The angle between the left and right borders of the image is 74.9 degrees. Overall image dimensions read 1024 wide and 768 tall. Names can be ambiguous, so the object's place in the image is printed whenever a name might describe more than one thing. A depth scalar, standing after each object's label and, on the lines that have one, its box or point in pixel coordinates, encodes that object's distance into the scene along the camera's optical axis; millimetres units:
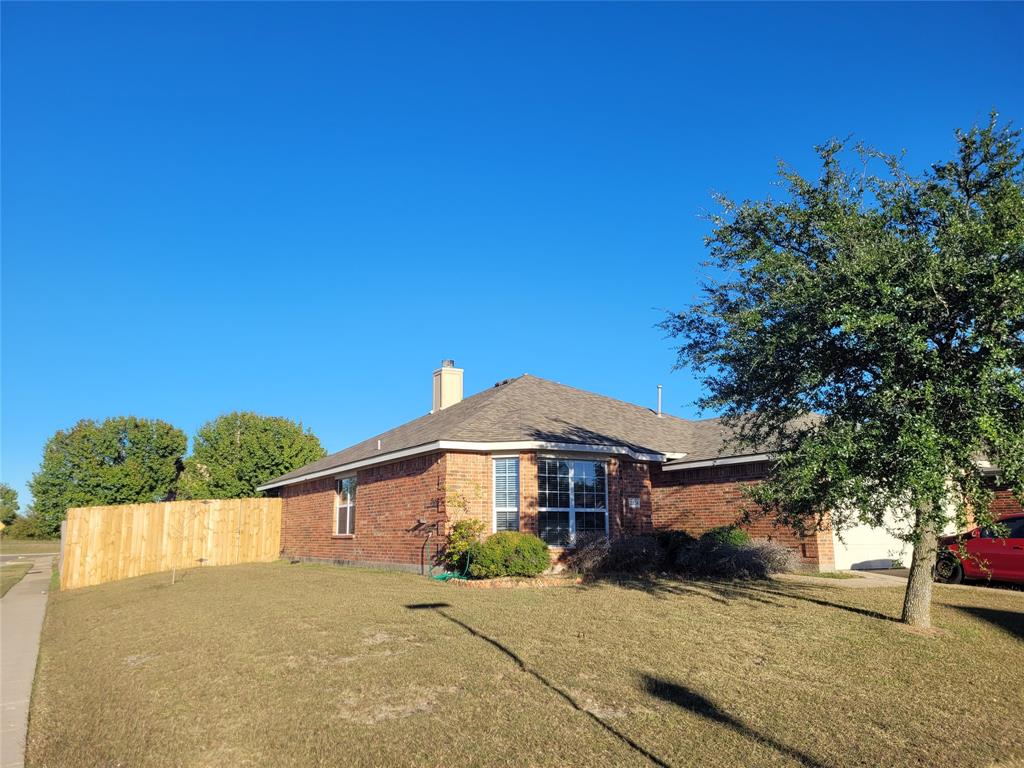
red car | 12398
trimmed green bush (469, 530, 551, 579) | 13219
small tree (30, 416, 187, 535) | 41000
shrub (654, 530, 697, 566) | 15164
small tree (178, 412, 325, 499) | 38562
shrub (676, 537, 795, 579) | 13852
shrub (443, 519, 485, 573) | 14000
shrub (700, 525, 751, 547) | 14938
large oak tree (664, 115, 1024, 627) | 7516
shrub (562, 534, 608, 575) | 14016
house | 15227
